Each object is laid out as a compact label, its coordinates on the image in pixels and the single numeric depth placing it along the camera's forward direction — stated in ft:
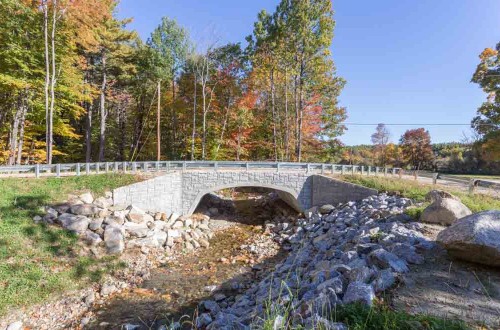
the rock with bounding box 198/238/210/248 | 41.76
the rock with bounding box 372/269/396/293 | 14.16
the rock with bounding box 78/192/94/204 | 38.28
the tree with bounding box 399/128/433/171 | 141.18
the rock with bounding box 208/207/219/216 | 56.80
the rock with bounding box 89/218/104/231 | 34.42
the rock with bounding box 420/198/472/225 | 24.93
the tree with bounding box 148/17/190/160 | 69.00
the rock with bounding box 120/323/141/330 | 21.58
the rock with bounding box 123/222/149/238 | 37.16
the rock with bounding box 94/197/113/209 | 38.86
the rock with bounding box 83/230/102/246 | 32.83
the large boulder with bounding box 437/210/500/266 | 15.26
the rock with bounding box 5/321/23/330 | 21.70
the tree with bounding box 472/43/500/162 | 55.31
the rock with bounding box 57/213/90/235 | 33.09
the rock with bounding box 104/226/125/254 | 33.35
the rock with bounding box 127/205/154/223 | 39.39
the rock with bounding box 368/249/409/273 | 16.51
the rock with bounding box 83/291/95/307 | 25.75
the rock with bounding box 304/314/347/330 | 10.22
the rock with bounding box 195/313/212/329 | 19.80
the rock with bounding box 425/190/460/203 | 30.36
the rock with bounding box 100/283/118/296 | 27.50
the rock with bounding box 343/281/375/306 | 12.51
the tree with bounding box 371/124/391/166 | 153.81
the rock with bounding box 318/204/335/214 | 48.73
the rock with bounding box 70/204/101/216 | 35.60
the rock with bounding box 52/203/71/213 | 35.29
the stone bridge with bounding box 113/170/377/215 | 47.60
